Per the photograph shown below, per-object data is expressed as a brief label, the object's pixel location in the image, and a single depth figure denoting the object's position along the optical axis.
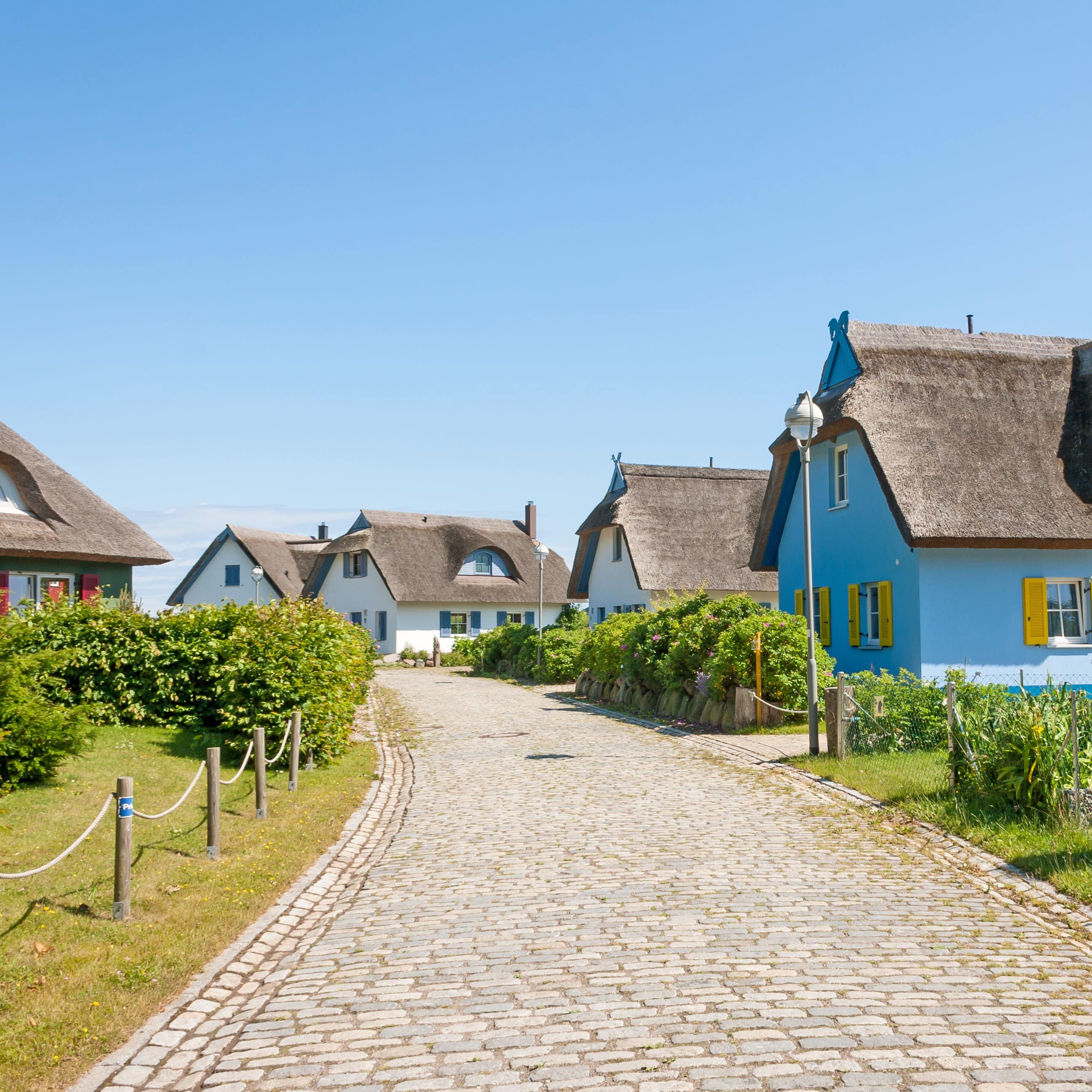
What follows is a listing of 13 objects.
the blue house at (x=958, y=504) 19.47
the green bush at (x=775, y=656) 17.77
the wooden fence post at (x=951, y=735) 10.68
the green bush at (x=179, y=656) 14.09
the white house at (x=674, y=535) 35.06
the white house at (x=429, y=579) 47.19
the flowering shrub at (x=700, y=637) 19.34
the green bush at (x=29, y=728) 10.62
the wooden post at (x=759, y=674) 17.41
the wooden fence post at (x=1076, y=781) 8.97
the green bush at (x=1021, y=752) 9.40
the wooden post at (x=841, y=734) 13.70
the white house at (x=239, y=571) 53.19
